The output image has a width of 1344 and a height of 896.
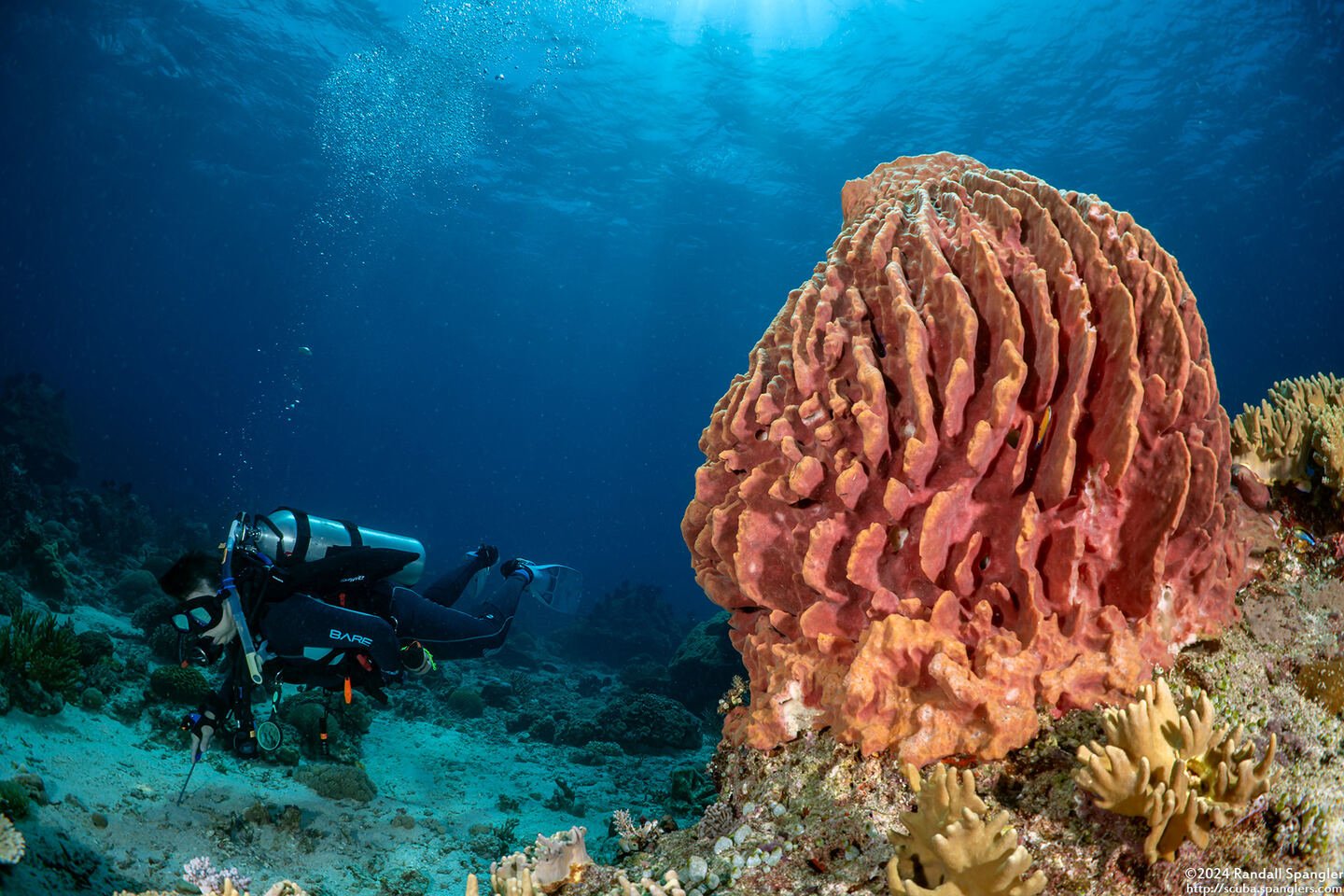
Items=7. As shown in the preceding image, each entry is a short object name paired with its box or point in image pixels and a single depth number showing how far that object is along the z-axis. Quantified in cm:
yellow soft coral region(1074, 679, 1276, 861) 177
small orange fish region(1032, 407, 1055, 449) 247
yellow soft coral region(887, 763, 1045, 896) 165
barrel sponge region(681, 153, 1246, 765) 241
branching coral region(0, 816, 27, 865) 370
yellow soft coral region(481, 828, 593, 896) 250
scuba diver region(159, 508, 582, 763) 491
